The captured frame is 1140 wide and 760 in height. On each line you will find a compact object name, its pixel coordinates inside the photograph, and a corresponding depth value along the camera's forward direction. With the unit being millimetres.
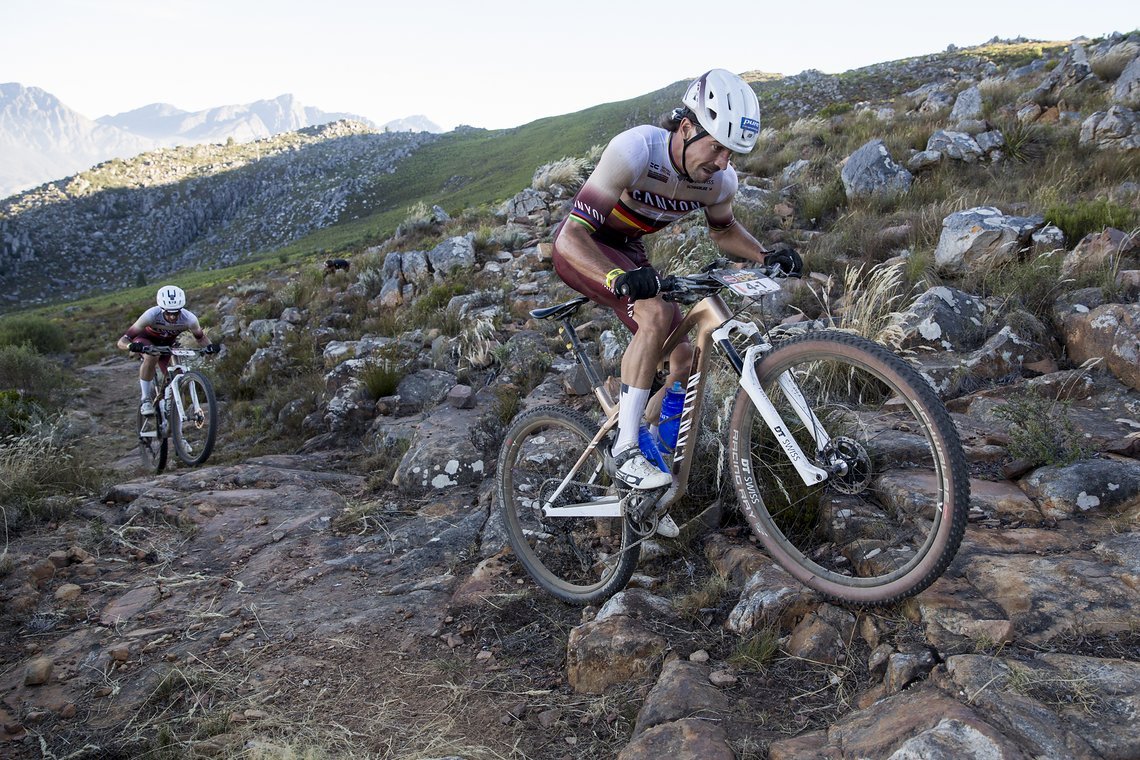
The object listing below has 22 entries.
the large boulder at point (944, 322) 5723
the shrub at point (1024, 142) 10133
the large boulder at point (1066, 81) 12766
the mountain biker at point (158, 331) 9289
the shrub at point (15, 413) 8859
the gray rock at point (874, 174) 9648
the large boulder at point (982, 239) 6602
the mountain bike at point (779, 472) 2801
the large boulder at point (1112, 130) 9359
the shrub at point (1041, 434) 3625
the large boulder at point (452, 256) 12461
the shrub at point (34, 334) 19844
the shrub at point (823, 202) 9758
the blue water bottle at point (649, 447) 3676
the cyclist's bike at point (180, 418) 8711
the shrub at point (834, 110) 18547
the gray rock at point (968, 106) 12557
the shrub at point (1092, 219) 6711
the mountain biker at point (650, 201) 3436
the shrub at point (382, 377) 8695
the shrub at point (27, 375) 13508
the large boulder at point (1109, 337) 4605
